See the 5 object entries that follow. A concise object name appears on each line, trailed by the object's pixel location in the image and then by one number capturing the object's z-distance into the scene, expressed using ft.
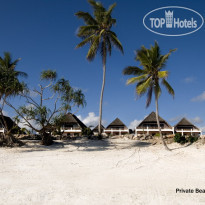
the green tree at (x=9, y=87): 61.00
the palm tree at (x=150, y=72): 55.67
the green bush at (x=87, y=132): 79.25
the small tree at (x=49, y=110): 61.41
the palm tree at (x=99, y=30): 78.07
